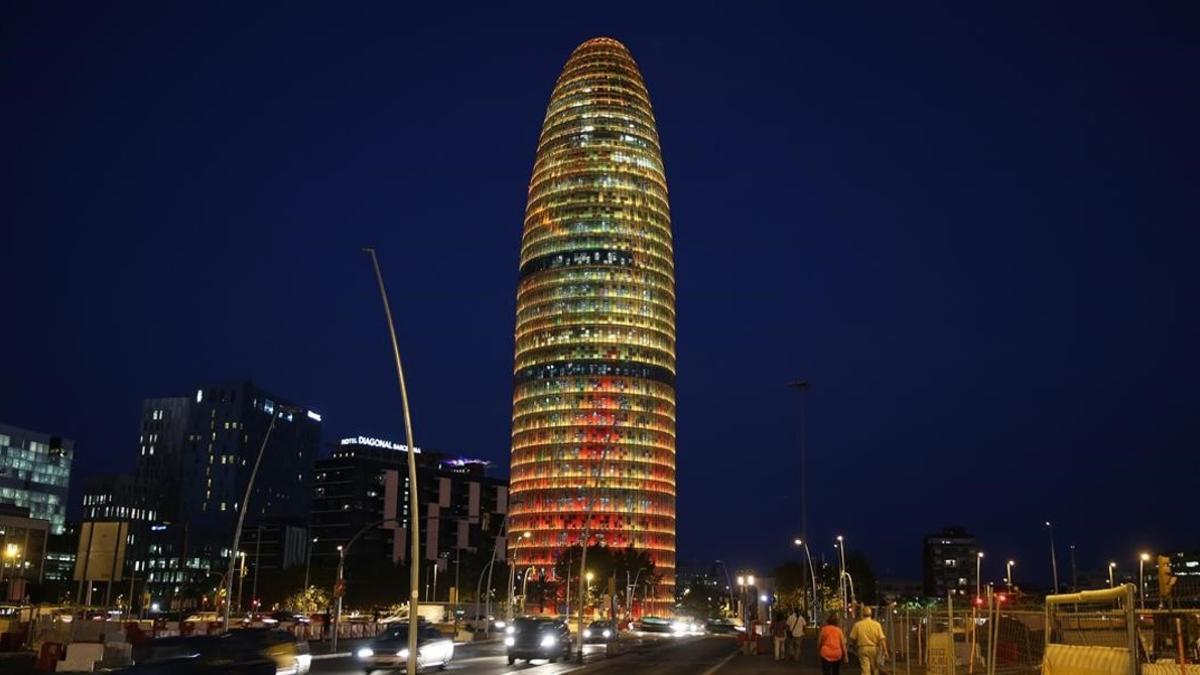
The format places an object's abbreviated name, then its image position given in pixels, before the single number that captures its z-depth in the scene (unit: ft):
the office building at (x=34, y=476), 581.12
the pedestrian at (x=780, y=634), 148.10
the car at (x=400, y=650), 109.29
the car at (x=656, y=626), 315.78
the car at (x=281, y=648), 76.67
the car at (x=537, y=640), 133.18
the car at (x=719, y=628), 324.80
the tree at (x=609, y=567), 527.44
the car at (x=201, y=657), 65.87
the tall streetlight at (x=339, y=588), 154.81
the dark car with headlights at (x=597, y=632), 219.61
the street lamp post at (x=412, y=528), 73.00
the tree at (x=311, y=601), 481.26
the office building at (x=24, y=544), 404.98
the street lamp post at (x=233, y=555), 134.31
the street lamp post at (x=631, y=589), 497.46
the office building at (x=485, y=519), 173.27
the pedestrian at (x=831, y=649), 79.87
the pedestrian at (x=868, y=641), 77.97
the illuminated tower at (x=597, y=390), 625.41
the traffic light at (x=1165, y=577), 60.23
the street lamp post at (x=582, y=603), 136.26
